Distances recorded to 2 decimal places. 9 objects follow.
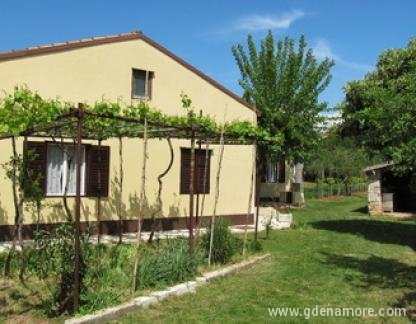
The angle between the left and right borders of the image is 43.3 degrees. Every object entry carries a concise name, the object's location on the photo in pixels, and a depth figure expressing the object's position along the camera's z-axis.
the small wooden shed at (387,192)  23.94
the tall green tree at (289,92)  21.20
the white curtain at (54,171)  12.73
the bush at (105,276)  6.70
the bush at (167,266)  7.85
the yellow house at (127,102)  12.20
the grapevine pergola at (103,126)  6.72
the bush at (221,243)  9.81
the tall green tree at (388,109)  10.36
